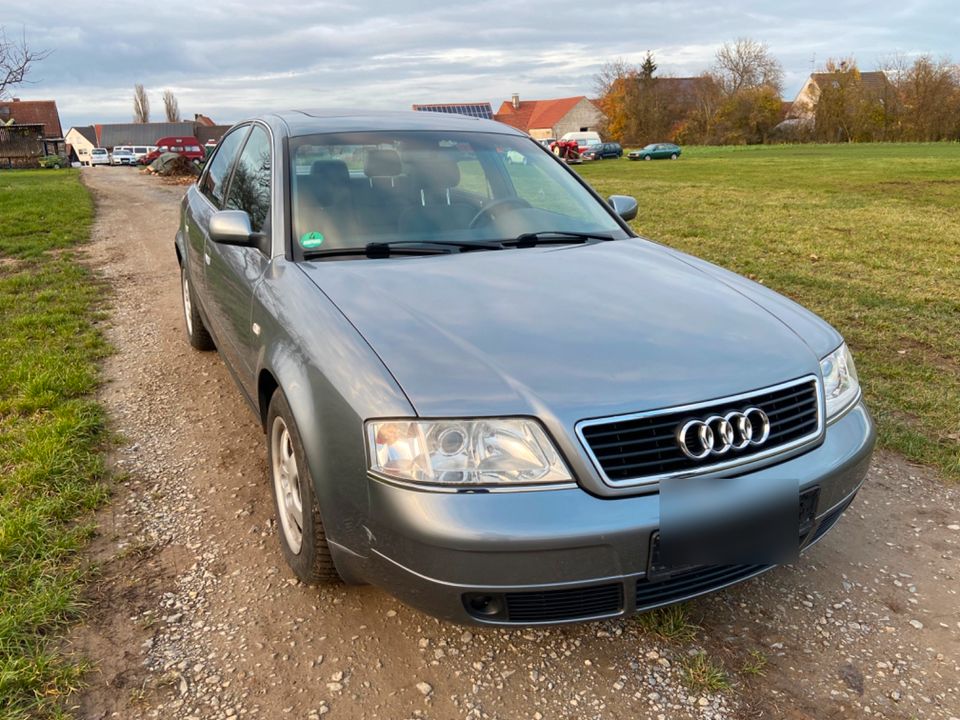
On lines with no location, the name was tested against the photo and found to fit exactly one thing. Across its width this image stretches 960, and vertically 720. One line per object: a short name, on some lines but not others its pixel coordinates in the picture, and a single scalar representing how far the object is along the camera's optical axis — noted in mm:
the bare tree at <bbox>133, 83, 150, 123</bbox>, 93688
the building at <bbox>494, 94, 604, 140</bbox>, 82000
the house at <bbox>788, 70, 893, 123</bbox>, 56094
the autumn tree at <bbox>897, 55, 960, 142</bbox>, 51250
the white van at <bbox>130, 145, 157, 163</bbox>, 56994
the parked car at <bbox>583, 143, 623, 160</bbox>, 46450
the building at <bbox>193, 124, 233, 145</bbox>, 63688
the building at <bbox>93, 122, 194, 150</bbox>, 69875
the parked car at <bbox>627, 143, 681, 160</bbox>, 46125
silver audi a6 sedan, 1975
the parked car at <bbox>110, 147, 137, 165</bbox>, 53281
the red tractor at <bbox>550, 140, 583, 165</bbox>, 39969
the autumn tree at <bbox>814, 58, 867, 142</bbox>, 55875
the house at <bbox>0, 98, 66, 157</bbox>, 70812
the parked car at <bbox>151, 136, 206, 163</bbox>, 34375
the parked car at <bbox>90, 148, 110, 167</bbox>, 57906
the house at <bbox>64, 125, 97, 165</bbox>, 87050
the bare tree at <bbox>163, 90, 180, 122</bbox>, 95500
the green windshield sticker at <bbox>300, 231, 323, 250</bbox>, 2996
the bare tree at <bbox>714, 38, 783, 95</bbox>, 65625
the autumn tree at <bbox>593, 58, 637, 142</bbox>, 65375
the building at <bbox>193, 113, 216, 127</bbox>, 96619
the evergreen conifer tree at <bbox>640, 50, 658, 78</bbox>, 66938
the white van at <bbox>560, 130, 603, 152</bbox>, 47219
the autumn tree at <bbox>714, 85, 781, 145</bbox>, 59531
